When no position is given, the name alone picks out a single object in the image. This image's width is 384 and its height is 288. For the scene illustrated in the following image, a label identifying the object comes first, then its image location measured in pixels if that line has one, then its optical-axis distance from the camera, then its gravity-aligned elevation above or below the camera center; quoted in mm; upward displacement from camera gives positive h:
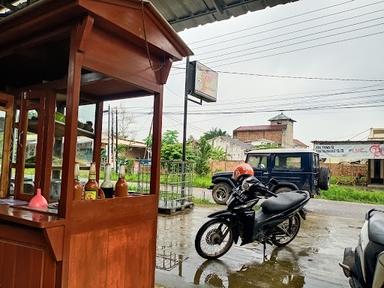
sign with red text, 15508 +1021
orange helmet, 4258 -58
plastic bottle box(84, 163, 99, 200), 1864 -160
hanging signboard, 7824 +2120
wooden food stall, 1657 +185
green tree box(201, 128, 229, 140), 34762 +3630
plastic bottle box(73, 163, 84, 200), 1771 -163
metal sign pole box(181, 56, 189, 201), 7252 +873
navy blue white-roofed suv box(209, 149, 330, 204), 8578 -84
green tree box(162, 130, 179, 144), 20642 +1848
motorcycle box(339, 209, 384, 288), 1983 -586
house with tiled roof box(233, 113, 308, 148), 31812 +3635
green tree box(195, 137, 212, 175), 17531 +366
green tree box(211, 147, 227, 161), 20766 +751
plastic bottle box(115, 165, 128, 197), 2127 -161
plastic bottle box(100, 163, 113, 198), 2117 -138
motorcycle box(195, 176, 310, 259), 3832 -630
